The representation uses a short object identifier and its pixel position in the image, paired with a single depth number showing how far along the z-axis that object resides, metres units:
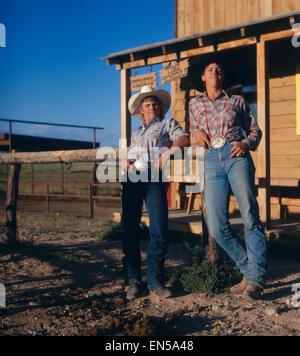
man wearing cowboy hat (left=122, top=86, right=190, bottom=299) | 3.58
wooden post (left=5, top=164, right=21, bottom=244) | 5.86
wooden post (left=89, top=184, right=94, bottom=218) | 9.94
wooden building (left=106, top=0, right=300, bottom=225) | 5.50
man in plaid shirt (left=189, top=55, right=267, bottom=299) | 3.41
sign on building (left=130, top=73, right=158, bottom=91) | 6.91
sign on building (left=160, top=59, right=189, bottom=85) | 6.61
